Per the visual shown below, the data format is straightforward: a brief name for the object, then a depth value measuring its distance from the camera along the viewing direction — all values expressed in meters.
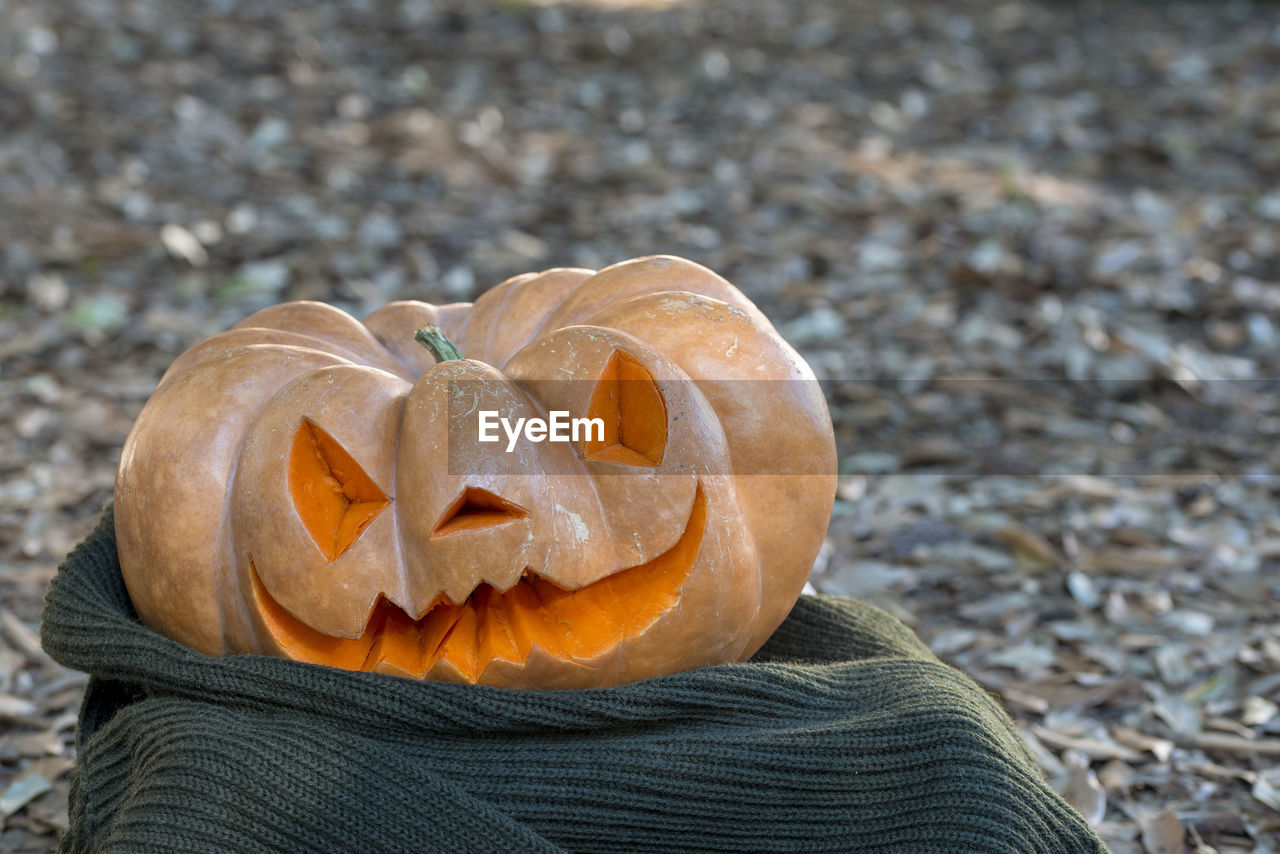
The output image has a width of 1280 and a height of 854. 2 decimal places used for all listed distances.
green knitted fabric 1.24
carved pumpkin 1.28
